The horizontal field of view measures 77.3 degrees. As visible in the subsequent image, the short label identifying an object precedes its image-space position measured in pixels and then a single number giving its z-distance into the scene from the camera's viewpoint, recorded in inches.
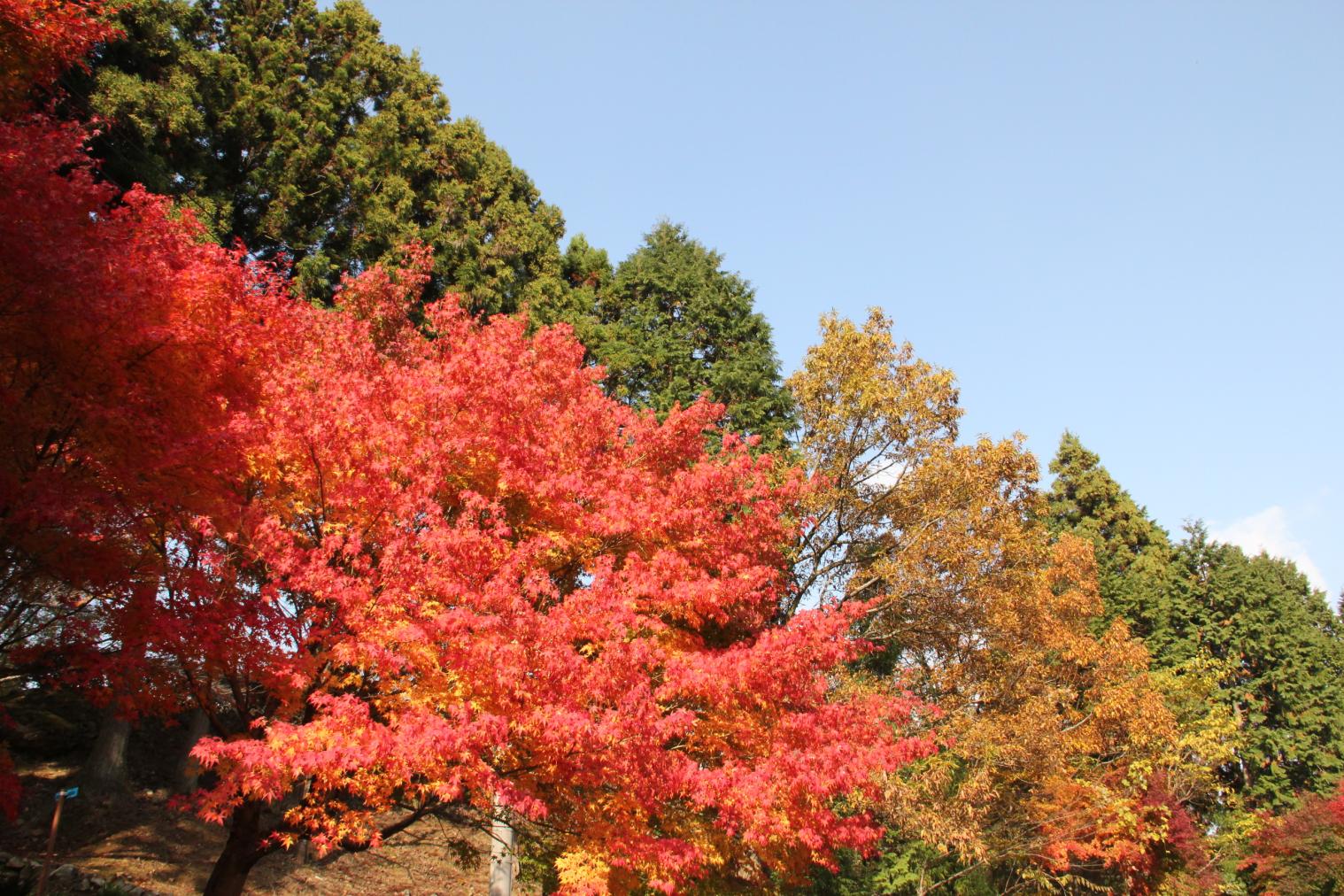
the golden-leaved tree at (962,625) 689.0
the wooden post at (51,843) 405.7
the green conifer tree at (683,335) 959.6
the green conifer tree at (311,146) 681.0
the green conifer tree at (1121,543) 1556.3
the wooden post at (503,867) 605.6
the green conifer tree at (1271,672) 1382.9
